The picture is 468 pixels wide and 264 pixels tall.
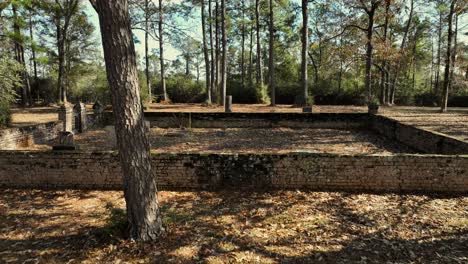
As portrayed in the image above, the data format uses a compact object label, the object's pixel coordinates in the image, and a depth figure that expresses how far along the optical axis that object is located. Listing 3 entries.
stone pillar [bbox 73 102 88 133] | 12.95
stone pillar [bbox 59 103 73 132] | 11.77
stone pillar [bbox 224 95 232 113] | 17.47
